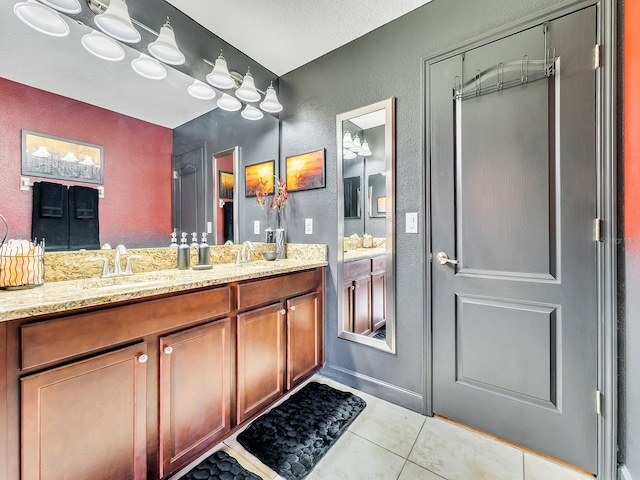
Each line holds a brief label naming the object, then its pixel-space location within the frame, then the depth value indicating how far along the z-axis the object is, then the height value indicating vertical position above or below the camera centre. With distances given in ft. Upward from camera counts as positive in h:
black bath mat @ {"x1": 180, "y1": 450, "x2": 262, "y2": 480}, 4.17 -3.59
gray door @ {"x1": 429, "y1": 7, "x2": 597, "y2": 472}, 4.24 +0.00
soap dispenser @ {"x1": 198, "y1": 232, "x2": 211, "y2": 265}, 5.99 -0.28
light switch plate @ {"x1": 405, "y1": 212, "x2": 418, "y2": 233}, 5.73 +0.36
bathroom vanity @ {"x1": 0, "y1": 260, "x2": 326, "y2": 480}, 2.85 -1.71
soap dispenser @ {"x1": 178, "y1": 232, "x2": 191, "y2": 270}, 5.62 -0.31
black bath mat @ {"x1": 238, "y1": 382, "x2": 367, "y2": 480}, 4.49 -3.55
